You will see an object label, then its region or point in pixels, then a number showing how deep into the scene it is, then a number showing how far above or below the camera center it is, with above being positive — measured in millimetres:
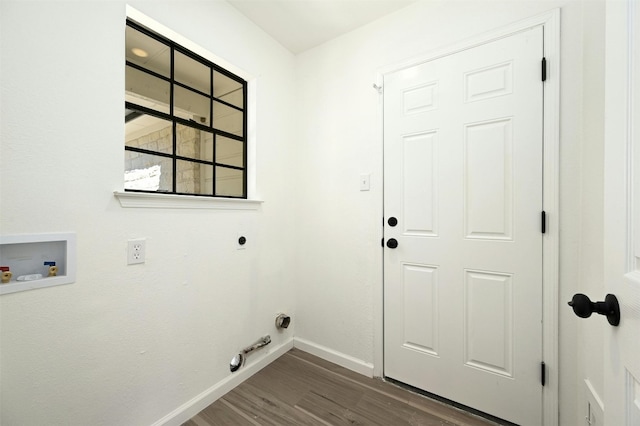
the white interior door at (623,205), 491 +17
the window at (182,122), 1548 +630
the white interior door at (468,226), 1353 -82
